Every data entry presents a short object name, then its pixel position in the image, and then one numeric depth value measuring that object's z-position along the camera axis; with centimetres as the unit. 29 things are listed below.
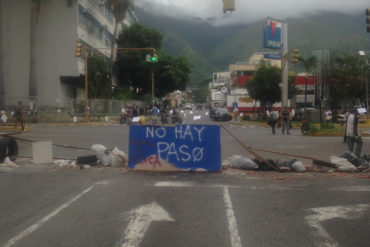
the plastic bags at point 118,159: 1132
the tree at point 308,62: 6700
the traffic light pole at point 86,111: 3675
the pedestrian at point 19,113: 2508
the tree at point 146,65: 6028
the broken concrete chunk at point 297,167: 1071
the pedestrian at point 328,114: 3242
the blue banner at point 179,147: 1046
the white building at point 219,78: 13150
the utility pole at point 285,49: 3439
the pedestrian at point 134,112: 3563
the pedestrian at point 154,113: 3350
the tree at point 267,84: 4825
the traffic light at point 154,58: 2780
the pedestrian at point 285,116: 2588
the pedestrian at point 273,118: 2627
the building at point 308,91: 7544
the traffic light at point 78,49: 2678
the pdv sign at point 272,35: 4462
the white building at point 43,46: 4047
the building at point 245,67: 10062
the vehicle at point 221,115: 4622
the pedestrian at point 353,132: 1329
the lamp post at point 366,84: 5594
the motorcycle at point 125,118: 3660
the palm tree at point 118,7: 4666
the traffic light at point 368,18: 1827
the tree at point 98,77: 4381
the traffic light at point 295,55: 2786
